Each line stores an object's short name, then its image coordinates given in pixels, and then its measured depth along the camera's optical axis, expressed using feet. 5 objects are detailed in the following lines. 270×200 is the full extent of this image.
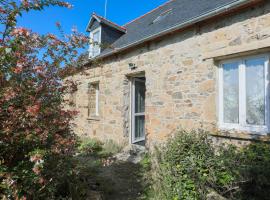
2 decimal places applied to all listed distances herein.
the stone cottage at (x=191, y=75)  12.32
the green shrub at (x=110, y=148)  20.98
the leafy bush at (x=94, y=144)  22.24
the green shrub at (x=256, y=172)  9.64
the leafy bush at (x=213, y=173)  10.02
